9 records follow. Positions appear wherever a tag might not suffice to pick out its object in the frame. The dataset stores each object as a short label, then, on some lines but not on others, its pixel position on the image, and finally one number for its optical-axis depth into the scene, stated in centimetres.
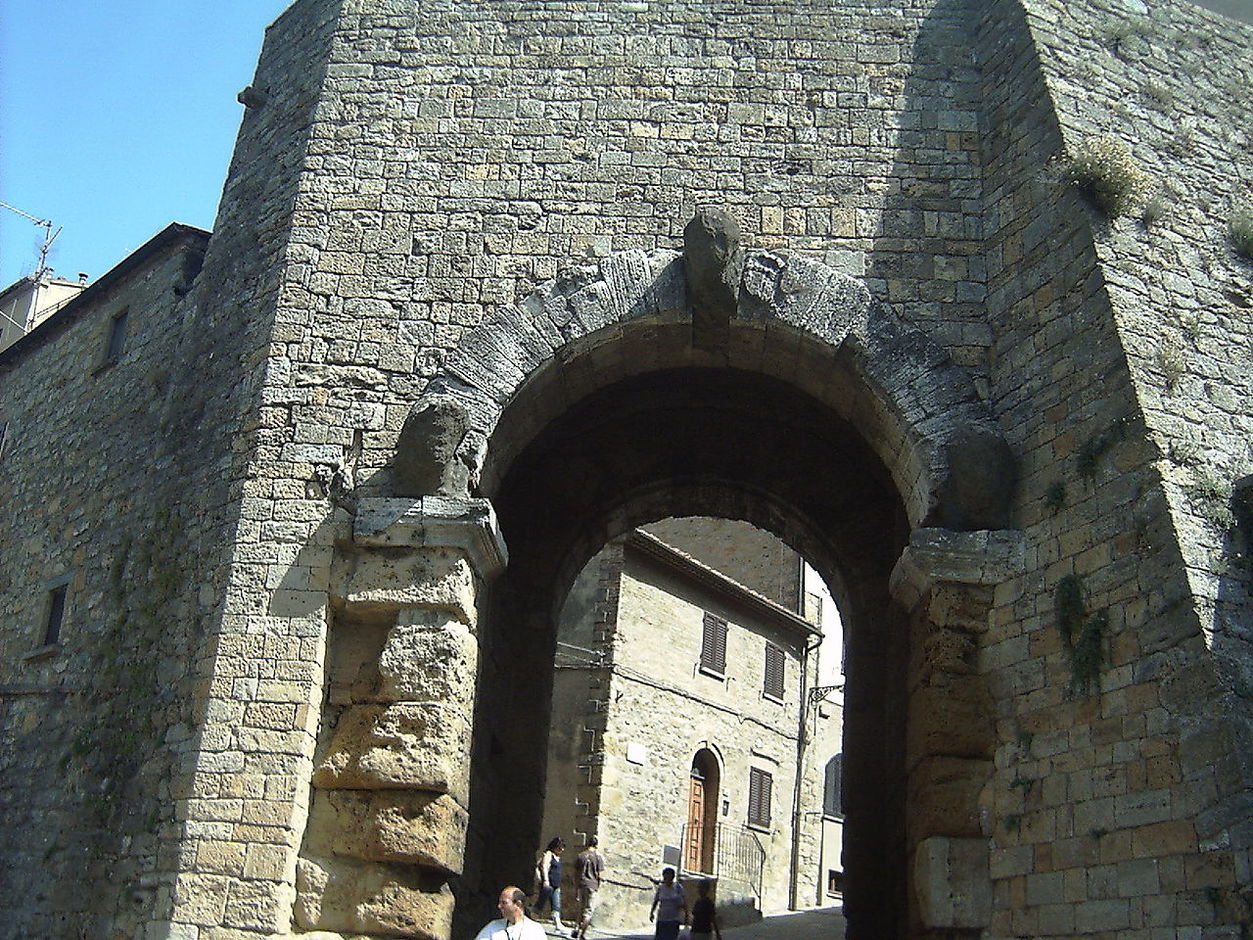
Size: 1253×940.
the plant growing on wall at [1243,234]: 754
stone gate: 640
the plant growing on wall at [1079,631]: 632
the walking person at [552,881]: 1213
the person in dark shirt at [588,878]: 1213
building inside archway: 1719
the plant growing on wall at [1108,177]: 730
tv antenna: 2050
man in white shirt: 570
